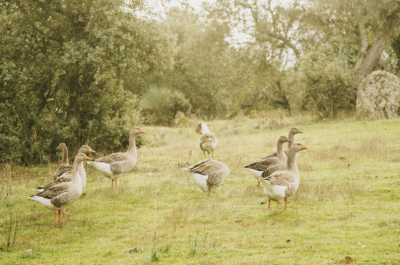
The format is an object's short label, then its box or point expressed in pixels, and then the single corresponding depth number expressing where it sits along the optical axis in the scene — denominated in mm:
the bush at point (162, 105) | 45406
